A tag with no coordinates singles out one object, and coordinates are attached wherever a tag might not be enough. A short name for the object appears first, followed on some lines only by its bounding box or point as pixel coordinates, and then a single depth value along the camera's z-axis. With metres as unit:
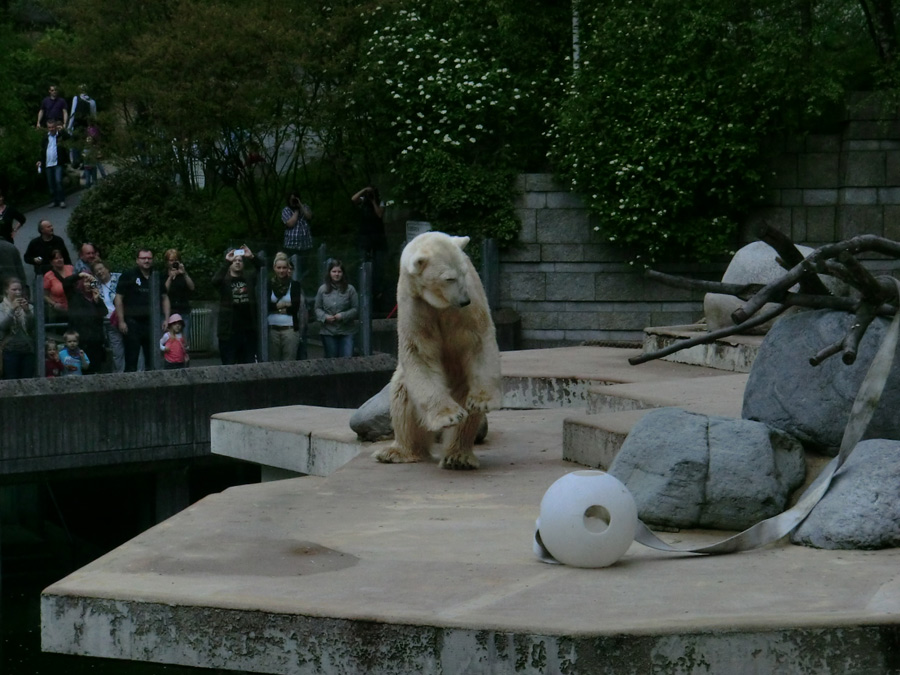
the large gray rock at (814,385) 11.75
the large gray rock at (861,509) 10.16
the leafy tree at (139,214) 35.50
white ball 9.74
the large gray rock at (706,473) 11.07
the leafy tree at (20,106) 41.19
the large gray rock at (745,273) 20.74
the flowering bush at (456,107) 33.32
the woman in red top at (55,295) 21.78
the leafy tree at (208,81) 34.19
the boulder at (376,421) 15.21
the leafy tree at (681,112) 30.82
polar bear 12.94
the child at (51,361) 21.84
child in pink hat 22.91
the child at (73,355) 21.95
